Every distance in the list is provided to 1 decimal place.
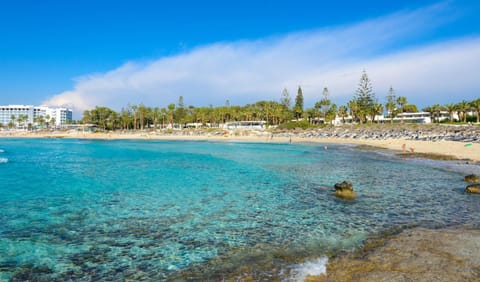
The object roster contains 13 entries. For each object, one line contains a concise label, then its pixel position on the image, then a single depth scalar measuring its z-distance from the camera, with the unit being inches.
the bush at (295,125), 3427.7
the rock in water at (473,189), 477.7
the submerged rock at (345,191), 464.1
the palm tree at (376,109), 3454.7
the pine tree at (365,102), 3485.0
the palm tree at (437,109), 3516.2
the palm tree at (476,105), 2868.1
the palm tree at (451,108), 3270.2
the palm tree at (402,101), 3440.7
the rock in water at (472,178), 571.8
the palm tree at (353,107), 3597.4
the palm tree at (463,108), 3085.6
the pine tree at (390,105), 3469.2
